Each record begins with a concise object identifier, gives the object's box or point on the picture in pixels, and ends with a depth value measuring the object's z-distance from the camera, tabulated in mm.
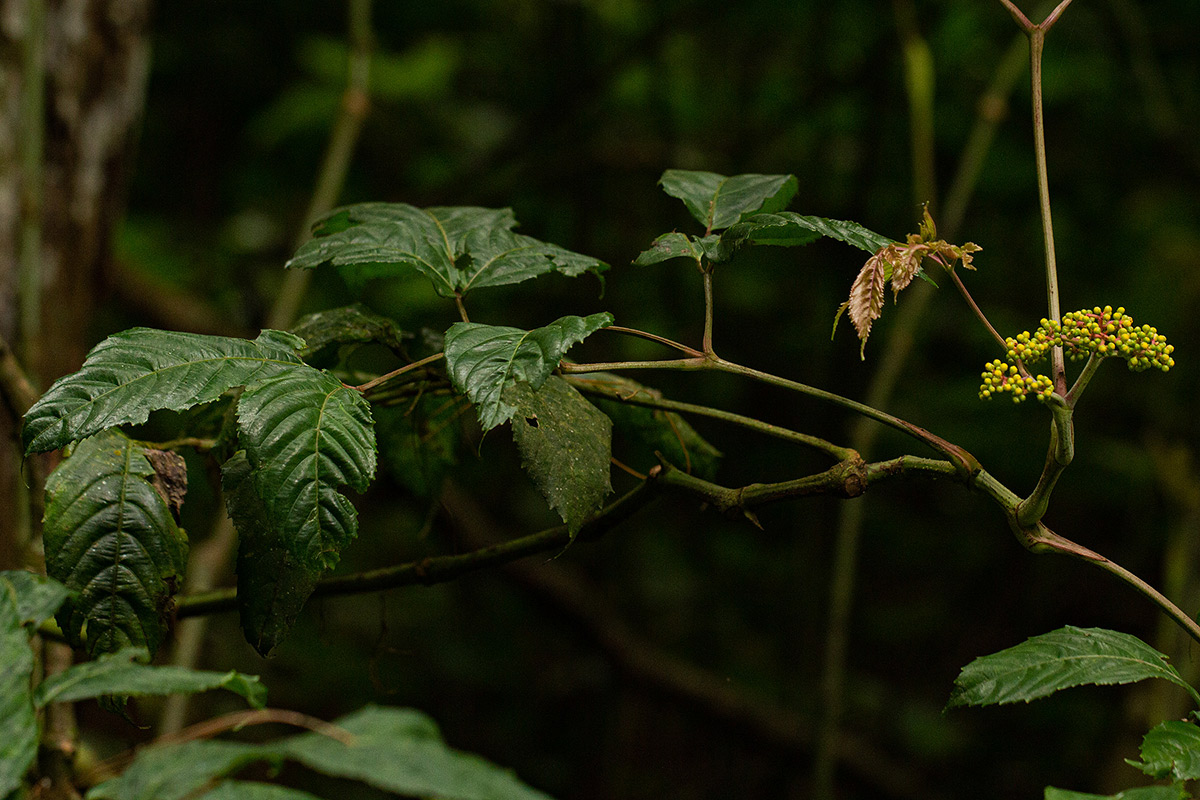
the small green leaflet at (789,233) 1145
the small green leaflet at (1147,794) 1051
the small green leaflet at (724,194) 1206
